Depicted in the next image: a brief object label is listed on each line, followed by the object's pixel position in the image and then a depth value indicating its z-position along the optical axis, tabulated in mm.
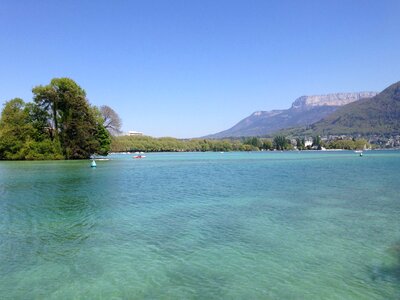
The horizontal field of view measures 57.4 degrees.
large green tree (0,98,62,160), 82125
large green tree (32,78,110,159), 82438
